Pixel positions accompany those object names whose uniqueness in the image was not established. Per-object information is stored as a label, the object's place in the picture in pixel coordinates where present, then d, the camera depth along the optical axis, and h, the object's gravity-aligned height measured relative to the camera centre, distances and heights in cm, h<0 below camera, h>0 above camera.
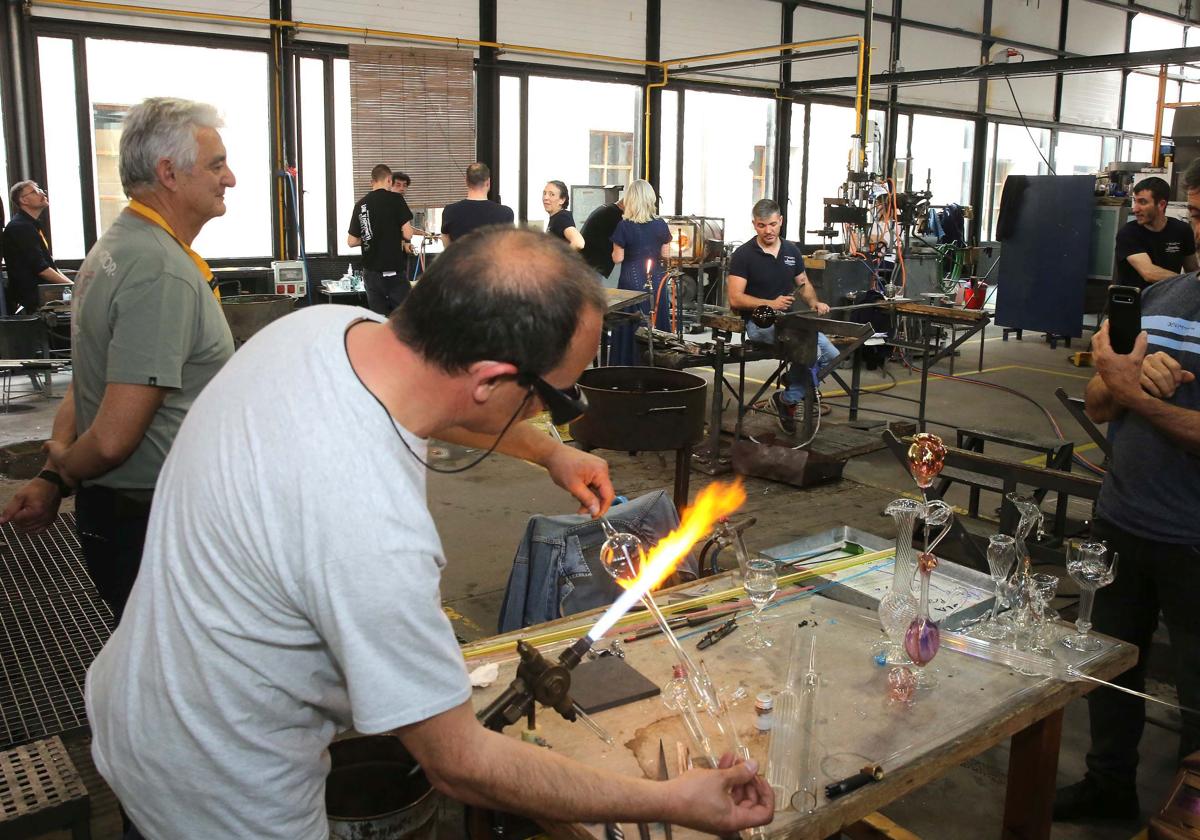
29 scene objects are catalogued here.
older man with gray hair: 210 -25
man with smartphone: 251 -69
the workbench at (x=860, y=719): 175 -93
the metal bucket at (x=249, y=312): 684 -60
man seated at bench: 680 -33
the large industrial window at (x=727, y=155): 1375 +111
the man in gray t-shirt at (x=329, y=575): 115 -40
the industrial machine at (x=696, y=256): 1057 -25
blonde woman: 823 -6
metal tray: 245 -90
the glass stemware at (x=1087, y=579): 227 -77
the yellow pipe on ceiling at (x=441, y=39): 898 +201
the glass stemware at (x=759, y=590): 223 -79
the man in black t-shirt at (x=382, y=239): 881 -10
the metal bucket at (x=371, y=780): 185 -103
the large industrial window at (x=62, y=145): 900 +71
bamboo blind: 1055 +120
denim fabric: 291 -100
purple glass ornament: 202 -81
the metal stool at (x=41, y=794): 211 -127
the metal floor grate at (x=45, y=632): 308 -152
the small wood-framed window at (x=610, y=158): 1282 +96
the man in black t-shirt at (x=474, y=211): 805 +15
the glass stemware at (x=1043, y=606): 226 -84
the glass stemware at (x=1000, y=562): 237 -77
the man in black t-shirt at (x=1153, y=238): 790 +2
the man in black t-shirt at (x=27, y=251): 807 -23
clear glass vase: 214 -79
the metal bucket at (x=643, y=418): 439 -82
